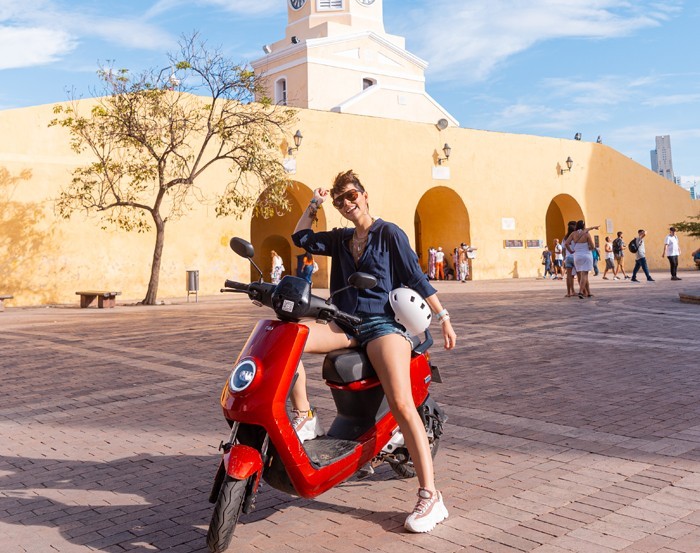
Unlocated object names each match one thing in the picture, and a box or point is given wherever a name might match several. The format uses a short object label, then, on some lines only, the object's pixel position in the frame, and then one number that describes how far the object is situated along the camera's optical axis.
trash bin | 20.91
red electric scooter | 3.17
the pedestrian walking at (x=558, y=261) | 32.66
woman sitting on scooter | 3.59
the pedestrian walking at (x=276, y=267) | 23.94
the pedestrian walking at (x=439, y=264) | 31.34
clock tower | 36.84
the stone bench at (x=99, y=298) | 19.56
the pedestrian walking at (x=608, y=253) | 29.86
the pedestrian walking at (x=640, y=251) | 22.78
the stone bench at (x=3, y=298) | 19.43
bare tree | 19.67
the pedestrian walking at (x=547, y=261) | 32.88
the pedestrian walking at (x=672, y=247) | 22.42
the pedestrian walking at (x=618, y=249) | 27.92
